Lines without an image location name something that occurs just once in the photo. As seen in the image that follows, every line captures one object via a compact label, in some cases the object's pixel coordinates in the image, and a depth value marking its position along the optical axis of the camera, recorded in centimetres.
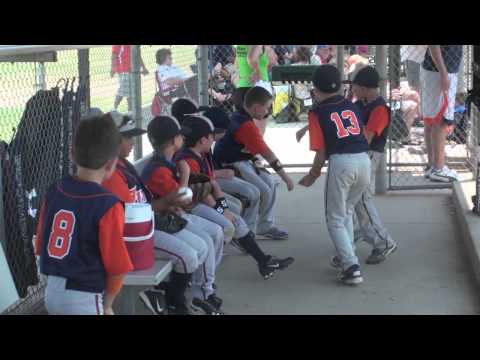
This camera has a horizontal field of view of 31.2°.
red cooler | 434
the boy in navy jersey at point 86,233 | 376
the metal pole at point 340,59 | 1092
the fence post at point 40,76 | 578
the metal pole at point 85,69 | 614
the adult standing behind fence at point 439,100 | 926
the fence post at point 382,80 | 898
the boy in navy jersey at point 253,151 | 711
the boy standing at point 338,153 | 625
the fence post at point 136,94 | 741
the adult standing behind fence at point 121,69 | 945
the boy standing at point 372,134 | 688
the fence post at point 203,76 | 964
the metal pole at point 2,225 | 497
